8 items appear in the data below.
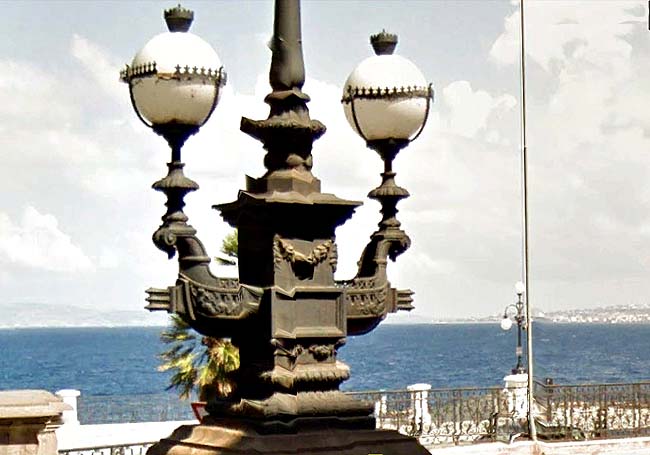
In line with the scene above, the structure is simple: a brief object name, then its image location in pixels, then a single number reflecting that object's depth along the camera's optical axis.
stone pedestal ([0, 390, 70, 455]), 10.22
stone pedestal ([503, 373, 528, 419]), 26.69
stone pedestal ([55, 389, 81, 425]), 27.25
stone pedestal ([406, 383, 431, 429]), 24.39
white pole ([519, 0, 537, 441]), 28.11
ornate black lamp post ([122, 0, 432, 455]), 7.41
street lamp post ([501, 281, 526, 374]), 33.72
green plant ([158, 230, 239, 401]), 23.41
